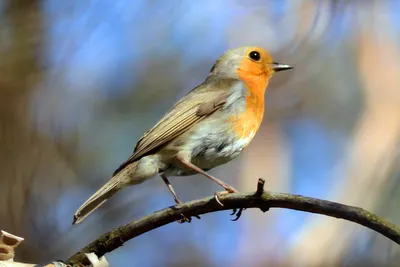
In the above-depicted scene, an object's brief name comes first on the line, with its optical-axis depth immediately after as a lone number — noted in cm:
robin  448
